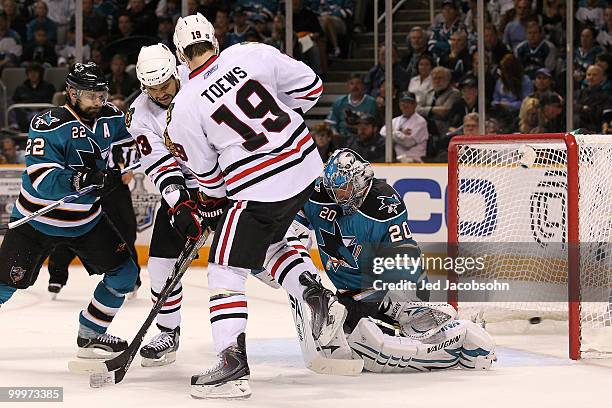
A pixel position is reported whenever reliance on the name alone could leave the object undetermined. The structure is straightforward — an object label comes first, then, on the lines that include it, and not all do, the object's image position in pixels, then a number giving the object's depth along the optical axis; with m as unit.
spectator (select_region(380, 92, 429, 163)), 15.01
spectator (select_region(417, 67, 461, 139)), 15.09
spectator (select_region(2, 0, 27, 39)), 17.22
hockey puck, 10.16
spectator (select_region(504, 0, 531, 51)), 15.87
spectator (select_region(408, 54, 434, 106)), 15.45
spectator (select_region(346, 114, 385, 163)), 15.14
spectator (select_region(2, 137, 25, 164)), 15.80
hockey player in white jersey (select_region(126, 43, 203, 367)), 8.39
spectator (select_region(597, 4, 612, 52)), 15.42
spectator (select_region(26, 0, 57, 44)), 16.86
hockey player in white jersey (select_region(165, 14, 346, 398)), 7.14
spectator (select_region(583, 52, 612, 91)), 15.03
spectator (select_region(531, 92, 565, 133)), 14.89
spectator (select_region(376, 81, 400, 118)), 15.23
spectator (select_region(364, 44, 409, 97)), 15.39
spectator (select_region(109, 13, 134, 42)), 16.95
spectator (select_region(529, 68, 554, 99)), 15.16
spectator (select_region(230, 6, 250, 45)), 16.75
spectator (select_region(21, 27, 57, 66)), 16.91
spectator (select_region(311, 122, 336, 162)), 15.33
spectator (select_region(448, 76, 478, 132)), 15.05
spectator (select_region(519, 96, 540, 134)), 14.97
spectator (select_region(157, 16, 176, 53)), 16.62
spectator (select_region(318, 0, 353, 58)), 16.61
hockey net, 8.98
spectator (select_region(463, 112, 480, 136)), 14.88
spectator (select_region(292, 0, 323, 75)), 15.87
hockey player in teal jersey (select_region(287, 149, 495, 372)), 8.07
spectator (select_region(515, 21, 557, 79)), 15.55
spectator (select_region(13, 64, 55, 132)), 16.22
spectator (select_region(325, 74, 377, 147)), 15.37
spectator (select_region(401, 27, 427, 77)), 15.55
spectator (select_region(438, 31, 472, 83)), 15.40
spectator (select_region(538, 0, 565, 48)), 15.57
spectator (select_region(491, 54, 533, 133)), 15.14
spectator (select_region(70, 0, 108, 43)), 16.22
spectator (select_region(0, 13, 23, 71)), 16.95
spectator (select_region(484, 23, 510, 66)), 15.43
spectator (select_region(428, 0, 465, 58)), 15.77
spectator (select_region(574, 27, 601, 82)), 15.16
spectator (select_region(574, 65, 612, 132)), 14.83
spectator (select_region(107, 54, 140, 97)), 16.48
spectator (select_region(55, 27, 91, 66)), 15.98
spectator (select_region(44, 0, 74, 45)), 16.34
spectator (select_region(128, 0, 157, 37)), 17.00
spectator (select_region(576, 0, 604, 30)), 15.47
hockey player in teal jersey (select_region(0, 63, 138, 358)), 8.55
